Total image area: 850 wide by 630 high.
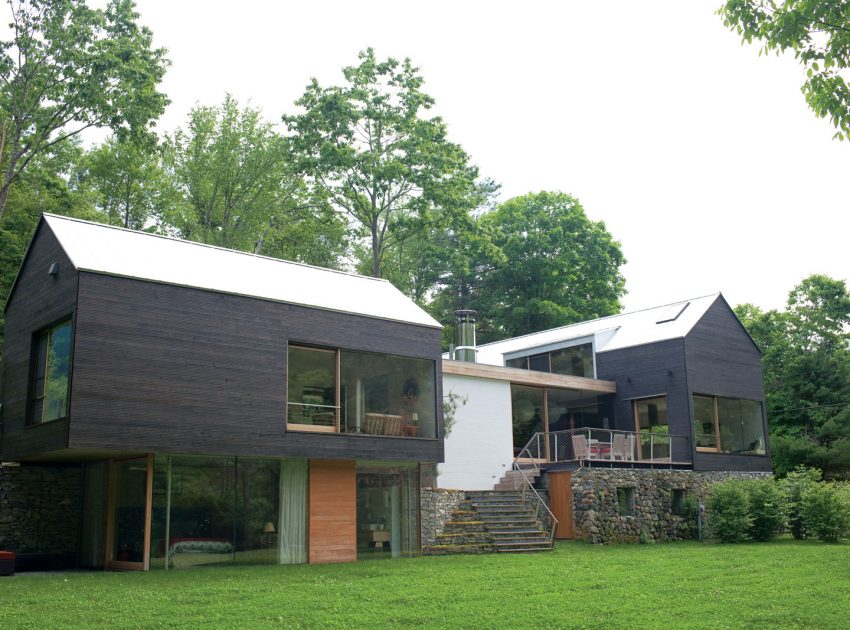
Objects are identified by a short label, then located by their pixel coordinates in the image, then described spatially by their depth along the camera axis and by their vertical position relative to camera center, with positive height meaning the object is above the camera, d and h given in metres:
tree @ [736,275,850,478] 28.86 +3.92
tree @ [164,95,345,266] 28.95 +10.65
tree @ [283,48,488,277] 27.06 +10.94
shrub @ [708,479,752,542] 18.95 -0.69
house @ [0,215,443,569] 13.59 +1.41
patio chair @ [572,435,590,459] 20.12 +0.88
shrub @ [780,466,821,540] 19.24 -0.25
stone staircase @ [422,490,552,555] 17.55 -0.89
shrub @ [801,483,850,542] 18.20 -0.68
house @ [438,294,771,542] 19.69 +1.78
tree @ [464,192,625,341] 38.62 +9.91
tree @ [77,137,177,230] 28.30 +10.47
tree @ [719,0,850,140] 9.37 +4.91
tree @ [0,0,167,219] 19.88 +9.94
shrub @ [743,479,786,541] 19.19 -0.66
